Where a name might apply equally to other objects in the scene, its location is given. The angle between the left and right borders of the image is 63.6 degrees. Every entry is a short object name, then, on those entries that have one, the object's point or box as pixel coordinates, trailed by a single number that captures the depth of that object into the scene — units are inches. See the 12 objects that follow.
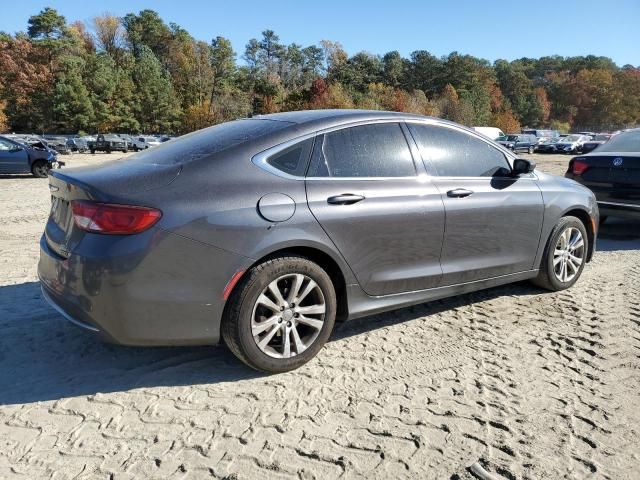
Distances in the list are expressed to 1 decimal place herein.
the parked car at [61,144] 1447.6
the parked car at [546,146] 1675.7
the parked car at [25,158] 612.7
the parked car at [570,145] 1627.7
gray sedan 112.0
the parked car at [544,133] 2265.0
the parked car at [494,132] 1902.1
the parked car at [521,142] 1759.4
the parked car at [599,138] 1178.9
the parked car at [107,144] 1589.6
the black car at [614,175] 279.3
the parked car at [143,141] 1740.9
